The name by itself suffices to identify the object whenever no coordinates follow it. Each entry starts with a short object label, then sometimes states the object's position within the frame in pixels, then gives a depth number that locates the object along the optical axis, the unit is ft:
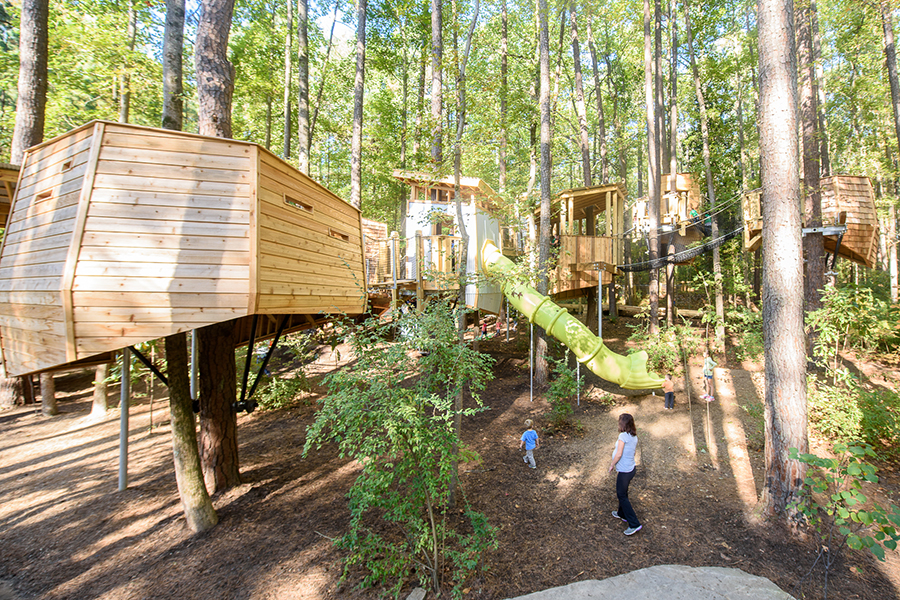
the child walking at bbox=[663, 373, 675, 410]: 26.86
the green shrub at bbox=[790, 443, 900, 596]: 8.56
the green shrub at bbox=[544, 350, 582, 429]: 25.34
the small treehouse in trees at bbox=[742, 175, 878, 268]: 34.37
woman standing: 15.24
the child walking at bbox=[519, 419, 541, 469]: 20.31
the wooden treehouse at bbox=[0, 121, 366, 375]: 10.05
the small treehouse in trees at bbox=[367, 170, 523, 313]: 31.89
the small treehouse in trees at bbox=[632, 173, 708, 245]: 43.75
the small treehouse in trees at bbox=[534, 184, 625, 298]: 36.65
